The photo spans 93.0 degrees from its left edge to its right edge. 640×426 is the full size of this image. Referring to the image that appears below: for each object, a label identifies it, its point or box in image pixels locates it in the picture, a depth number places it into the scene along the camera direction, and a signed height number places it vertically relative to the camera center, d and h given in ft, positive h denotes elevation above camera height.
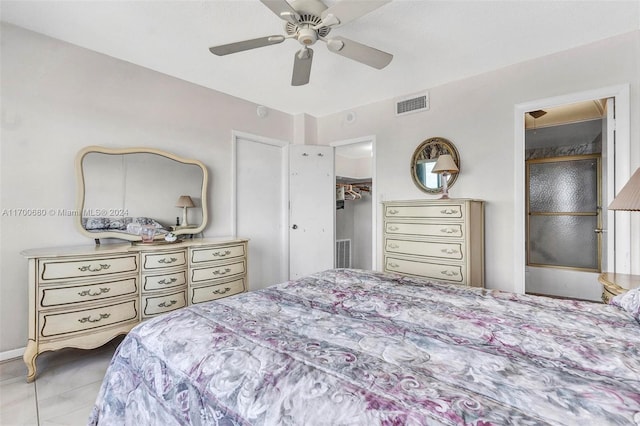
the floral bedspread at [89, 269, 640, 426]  2.15 -1.34
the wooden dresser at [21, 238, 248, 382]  6.50 -1.81
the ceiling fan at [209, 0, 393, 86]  5.52 +3.72
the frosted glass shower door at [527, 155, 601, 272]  12.60 +0.08
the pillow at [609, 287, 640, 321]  3.86 -1.20
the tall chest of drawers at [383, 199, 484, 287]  8.91 -0.79
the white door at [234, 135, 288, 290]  12.19 +0.36
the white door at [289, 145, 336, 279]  13.37 +0.05
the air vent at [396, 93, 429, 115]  11.09 +4.14
